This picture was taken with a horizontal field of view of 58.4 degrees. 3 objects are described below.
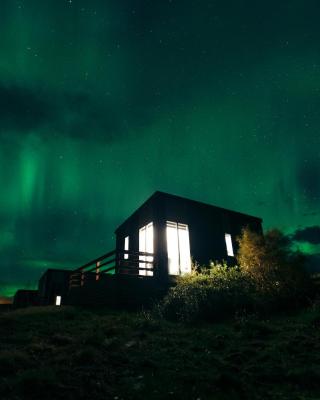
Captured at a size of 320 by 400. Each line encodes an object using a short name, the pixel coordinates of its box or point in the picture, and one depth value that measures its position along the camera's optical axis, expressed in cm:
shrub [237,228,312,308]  1023
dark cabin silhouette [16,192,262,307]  1252
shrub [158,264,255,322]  973
